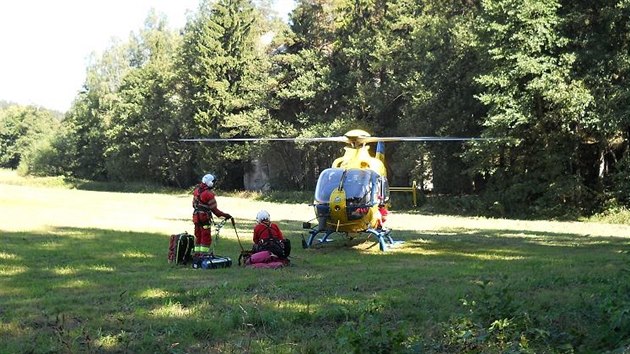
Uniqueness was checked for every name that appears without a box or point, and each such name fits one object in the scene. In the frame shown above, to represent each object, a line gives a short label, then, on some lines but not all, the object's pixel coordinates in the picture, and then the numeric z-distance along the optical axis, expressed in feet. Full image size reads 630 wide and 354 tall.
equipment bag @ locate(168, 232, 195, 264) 40.98
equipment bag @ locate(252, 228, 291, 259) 40.81
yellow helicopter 51.08
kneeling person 40.88
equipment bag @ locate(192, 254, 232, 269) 39.47
